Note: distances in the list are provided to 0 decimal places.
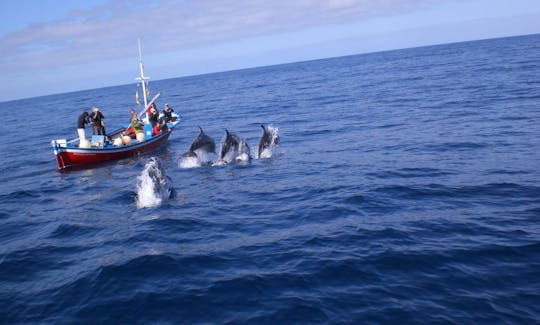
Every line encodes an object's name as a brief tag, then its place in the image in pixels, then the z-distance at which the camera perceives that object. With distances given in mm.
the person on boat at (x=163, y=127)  27000
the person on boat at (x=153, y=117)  27419
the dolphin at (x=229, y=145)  20156
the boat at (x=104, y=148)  21547
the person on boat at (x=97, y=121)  22778
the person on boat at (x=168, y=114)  30019
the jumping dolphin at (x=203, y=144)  20188
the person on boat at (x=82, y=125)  21953
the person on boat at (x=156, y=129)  26584
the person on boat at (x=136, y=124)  24500
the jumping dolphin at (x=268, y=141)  21062
